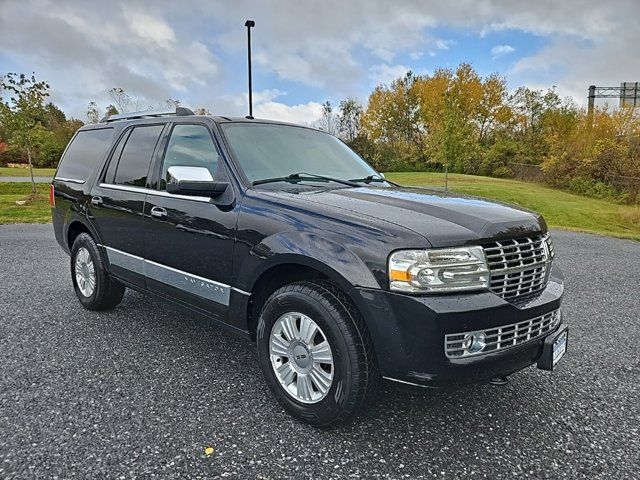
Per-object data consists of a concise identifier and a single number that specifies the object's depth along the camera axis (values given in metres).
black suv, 2.21
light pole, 18.88
